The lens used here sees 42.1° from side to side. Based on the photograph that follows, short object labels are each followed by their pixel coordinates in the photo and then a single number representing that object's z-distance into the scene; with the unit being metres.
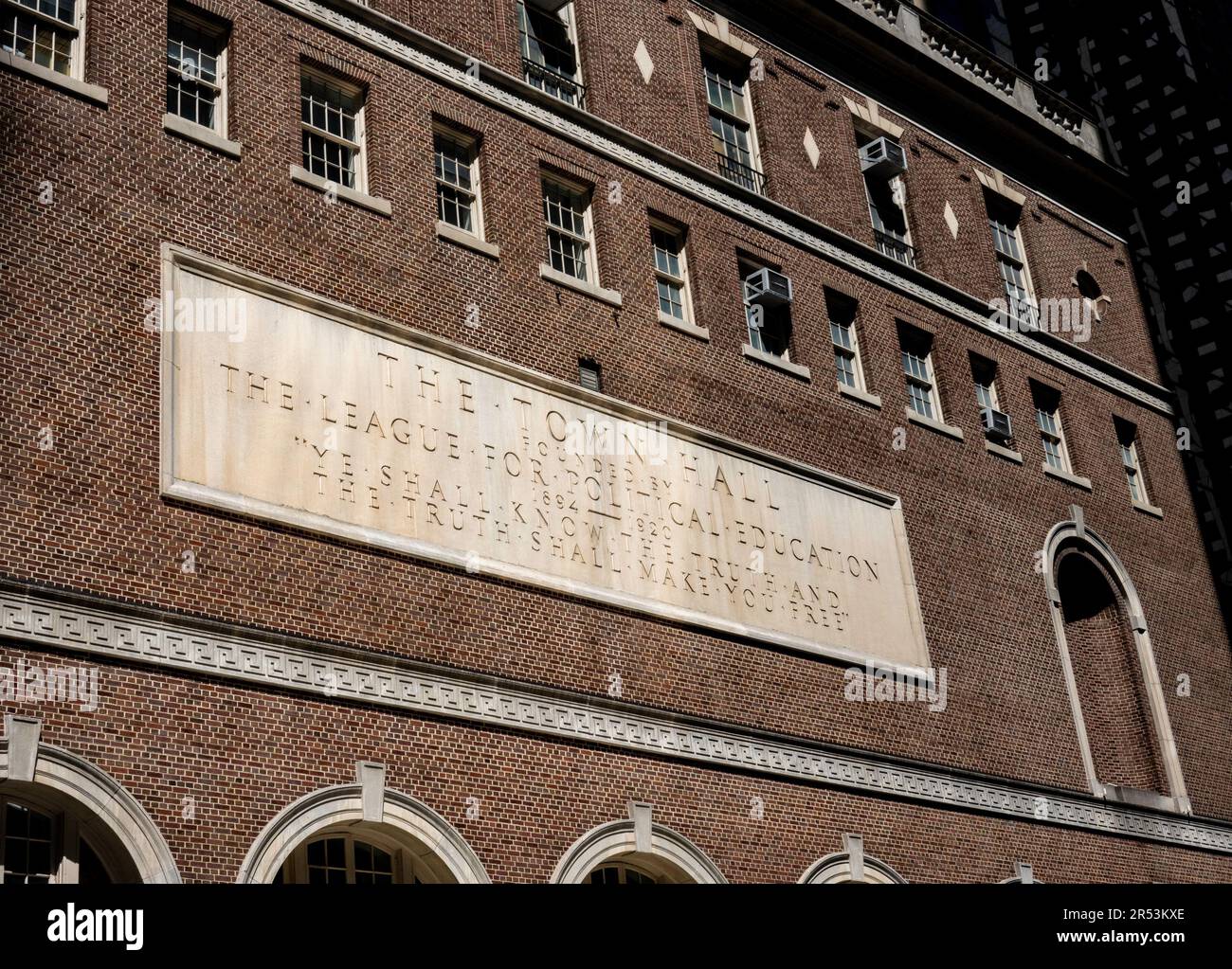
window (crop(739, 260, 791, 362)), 27.64
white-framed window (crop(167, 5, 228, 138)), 21.31
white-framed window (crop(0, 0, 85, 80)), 19.75
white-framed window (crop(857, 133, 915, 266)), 32.06
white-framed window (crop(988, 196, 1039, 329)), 34.47
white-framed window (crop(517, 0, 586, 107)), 26.78
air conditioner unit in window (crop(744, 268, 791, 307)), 27.55
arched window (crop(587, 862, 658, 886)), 22.25
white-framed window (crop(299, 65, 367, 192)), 22.72
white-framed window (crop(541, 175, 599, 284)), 25.55
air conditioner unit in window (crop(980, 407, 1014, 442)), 31.27
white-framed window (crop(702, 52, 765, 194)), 29.53
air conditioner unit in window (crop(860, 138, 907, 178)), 31.98
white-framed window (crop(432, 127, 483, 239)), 24.14
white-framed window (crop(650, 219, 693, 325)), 26.83
